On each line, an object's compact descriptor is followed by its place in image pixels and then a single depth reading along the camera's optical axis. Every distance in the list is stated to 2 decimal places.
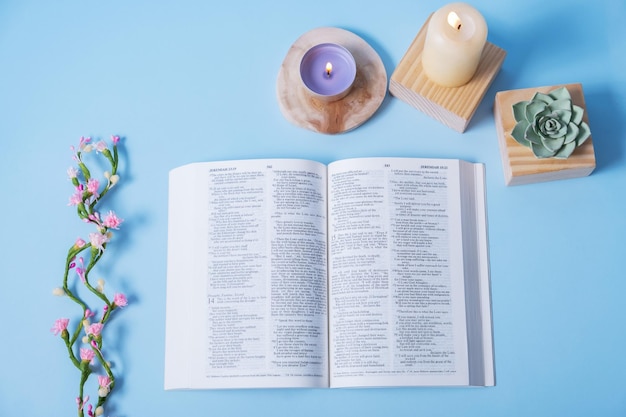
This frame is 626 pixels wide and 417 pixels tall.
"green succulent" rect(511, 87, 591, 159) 0.88
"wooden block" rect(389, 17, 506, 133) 0.94
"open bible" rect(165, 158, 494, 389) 0.92
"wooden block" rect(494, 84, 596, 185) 0.91
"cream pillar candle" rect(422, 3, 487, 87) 0.86
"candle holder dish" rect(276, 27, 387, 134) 0.97
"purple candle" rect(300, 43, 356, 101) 0.97
